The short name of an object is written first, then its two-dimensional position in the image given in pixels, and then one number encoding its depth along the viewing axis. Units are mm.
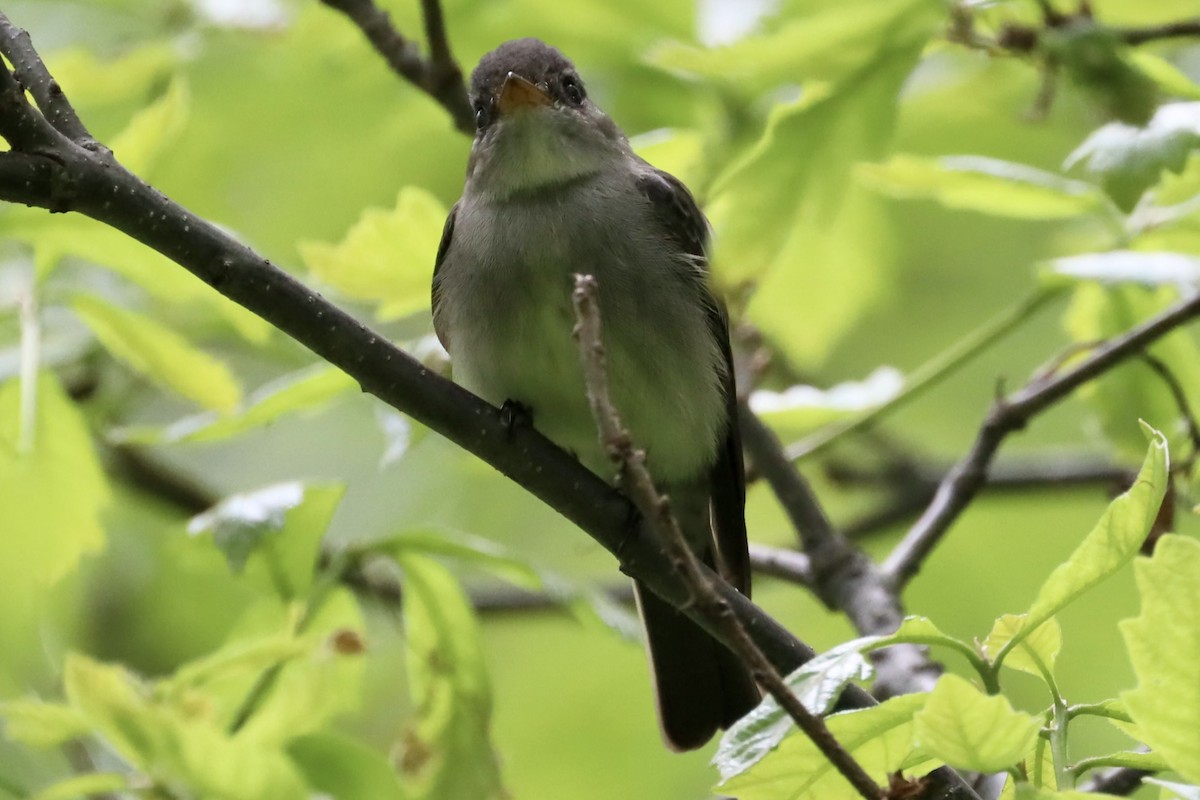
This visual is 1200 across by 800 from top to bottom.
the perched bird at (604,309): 6555
